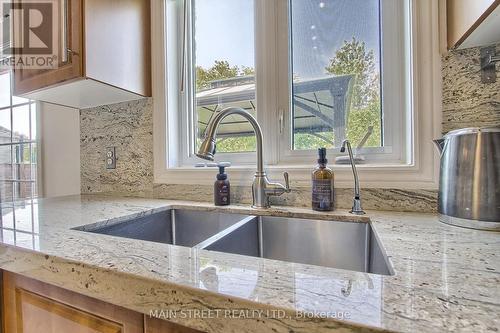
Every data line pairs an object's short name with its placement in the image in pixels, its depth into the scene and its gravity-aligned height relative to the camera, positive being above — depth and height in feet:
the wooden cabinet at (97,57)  3.30 +1.53
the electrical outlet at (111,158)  4.73 +0.16
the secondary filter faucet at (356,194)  2.81 -0.33
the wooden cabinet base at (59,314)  1.47 -0.96
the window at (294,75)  3.33 +1.31
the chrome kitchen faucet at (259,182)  3.15 -0.22
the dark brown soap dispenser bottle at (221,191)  3.47 -0.34
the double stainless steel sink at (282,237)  2.50 -0.78
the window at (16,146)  6.61 +0.60
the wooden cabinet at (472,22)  1.95 +1.16
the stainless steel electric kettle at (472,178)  2.01 -0.14
